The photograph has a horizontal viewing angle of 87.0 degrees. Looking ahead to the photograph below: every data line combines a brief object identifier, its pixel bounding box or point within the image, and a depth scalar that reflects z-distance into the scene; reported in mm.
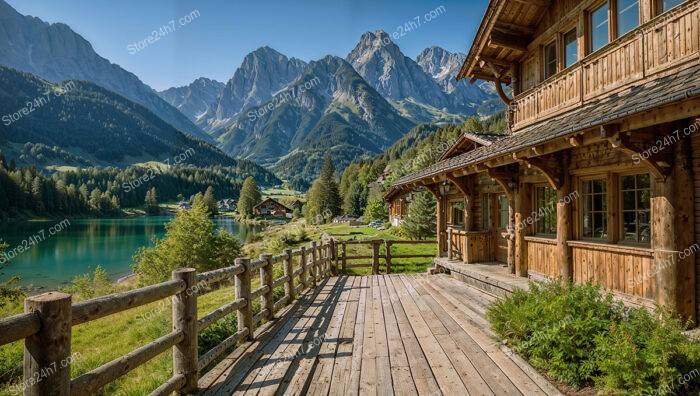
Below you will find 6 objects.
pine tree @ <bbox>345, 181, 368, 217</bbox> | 70375
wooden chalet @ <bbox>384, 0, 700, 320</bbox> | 5332
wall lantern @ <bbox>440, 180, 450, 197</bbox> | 13961
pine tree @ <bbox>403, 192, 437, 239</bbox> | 26578
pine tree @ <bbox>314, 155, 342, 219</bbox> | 67562
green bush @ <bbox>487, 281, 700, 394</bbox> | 3535
